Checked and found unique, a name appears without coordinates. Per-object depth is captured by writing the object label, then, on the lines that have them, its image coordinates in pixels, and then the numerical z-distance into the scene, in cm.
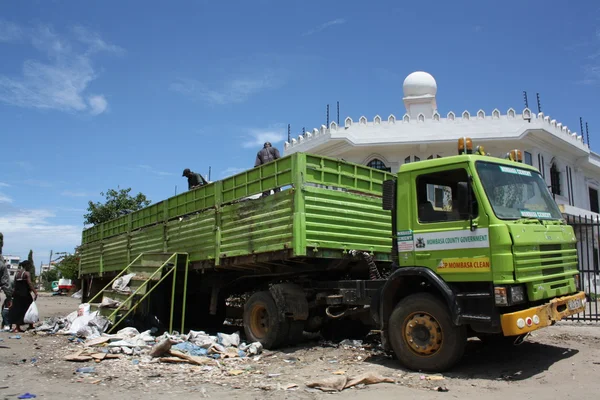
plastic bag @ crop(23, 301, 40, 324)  962
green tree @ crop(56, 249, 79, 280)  3270
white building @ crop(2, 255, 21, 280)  11450
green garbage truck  552
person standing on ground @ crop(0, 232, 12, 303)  856
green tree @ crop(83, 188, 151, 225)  2736
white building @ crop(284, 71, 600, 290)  1934
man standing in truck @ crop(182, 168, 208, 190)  1172
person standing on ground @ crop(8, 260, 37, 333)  988
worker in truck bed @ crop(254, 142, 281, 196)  1003
